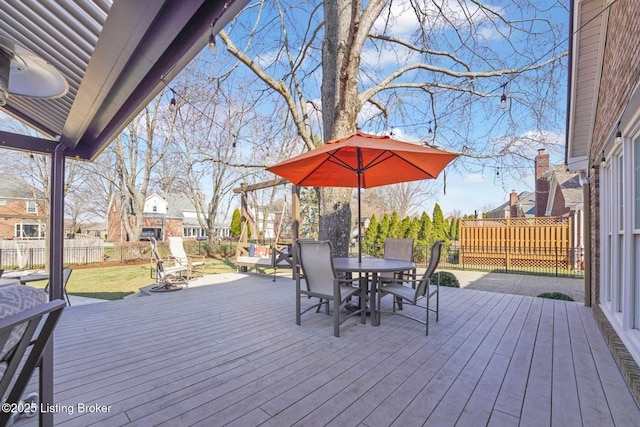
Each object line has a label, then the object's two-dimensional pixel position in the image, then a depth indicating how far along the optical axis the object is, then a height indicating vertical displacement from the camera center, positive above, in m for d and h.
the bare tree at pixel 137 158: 15.41 +2.91
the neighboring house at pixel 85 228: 19.83 -1.24
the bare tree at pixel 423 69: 6.12 +3.55
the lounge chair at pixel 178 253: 7.39 -0.95
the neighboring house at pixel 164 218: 27.94 -0.33
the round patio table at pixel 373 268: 3.65 -0.65
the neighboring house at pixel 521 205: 22.74 +0.81
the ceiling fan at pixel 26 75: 2.03 +1.05
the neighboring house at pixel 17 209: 20.36 +0.35
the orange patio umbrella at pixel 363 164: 3.65 +0.72
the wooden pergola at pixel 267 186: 7.87 +0.36
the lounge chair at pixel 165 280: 6.35 -1.40
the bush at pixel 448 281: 6.54 -1.40
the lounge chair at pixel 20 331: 1.22 -0.50
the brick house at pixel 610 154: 2.67 +0.71
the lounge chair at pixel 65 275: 4.39 -0.89
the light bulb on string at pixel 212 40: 1.72 +1.04
